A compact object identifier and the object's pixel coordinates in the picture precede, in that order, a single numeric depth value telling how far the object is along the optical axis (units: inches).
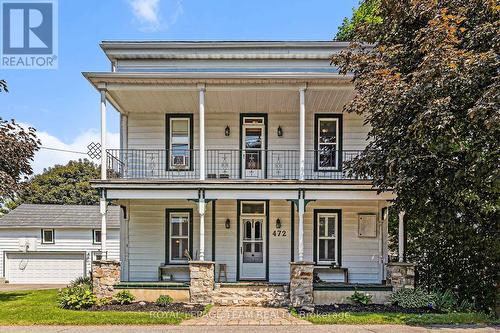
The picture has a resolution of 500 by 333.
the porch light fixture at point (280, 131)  511.8
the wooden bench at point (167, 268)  485.1
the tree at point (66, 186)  1666.8
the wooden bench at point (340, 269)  488.1
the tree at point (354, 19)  703.2
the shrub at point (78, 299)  390.0
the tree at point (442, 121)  305.7
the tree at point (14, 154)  418.9
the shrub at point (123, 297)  405.7
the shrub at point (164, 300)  402.3
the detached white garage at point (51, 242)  826.8
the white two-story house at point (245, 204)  496.7
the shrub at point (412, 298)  394.0
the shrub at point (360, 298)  407.8
